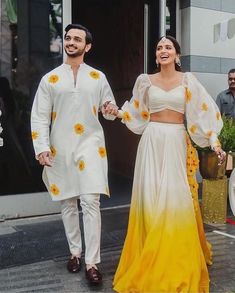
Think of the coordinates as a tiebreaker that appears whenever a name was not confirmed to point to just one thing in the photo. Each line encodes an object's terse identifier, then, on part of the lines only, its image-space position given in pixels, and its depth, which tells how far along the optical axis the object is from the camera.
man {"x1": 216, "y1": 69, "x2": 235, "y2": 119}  6.53
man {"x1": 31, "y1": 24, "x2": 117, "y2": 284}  3.58
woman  3.35
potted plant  5.44
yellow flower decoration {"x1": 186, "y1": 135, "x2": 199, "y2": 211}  3.67
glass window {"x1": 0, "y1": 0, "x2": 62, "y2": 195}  5.35
